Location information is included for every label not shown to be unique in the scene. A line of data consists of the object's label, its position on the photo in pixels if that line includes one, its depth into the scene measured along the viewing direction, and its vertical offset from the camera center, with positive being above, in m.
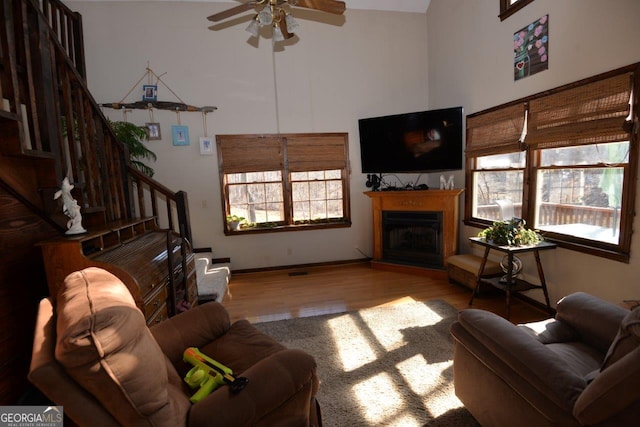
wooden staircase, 1.78 +0.22
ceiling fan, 2.41 +1.44
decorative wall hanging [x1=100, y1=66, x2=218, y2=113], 4.24 +1.23
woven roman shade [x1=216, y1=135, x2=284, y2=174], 4.59 +0.48
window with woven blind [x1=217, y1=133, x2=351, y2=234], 4.65 +0.06
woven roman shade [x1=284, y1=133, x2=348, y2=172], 4.79 +0.49
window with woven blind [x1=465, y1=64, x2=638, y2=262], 2.44 +0.10
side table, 2.88 -1.00
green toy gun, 1.25 -0.87
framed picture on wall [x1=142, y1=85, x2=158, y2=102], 4.26 +1.34
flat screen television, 4.18 +0.52
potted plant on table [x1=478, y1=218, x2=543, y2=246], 2.98 -0.60
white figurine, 2.01 -0.10
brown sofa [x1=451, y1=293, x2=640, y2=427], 1.07 -0.86
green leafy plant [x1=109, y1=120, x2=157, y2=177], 3.86 +0.65
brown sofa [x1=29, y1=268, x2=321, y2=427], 0.93 -0.61
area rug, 1.87 -1.40
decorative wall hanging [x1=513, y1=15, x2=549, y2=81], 2.99 +1.26
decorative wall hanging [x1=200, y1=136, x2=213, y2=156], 4.48 +0.62
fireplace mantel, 4.27 -0.42
